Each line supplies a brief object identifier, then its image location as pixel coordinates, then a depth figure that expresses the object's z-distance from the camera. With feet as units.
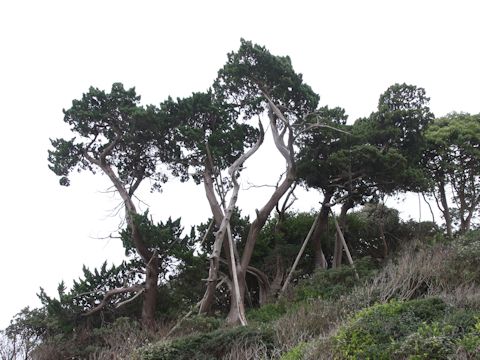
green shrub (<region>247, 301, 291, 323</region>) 42.96
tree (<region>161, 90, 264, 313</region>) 52.80
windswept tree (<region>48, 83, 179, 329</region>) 53.78
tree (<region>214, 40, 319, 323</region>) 54.49
